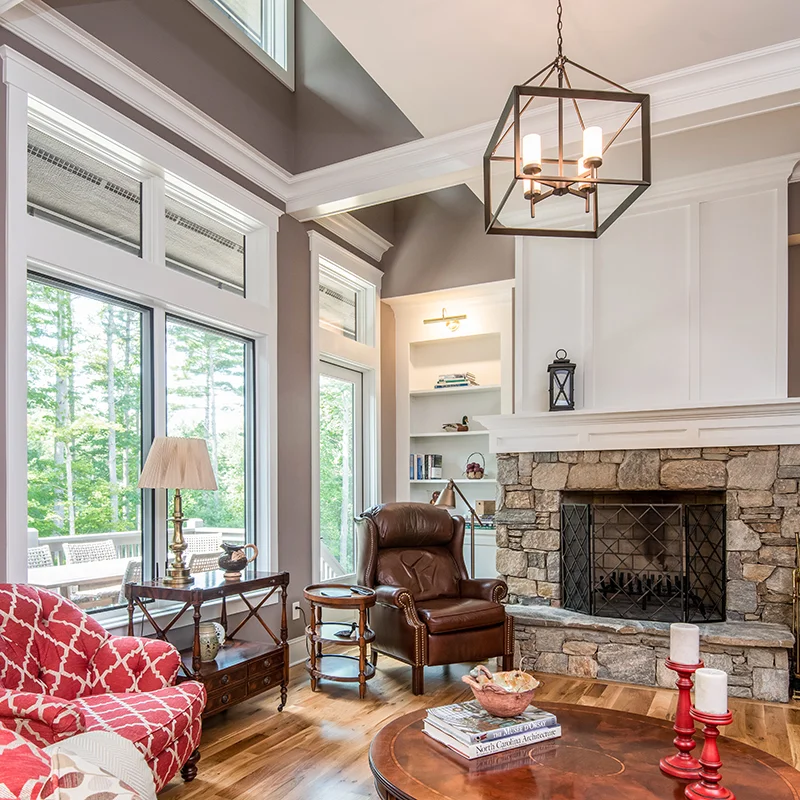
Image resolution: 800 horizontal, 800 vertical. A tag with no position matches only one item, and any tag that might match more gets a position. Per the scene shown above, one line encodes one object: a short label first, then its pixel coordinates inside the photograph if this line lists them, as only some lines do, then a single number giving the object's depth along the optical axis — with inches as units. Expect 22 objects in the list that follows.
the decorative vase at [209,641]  128.3
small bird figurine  233.6
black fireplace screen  170.7
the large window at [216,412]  154.2
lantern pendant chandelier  86.7
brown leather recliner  152.3
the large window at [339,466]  211.5
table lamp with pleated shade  126.4
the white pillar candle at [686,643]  77.9
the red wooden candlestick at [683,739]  76.4
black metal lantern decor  182.1
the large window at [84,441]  121.5
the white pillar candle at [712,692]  68.4
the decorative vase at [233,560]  139.0
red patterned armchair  87.7
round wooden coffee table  72.7
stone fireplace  160.4
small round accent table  148.6
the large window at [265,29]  167.6
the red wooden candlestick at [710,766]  68.8
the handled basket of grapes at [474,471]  227.6
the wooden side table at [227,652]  123.2
